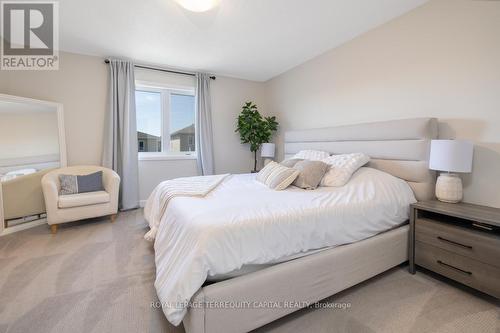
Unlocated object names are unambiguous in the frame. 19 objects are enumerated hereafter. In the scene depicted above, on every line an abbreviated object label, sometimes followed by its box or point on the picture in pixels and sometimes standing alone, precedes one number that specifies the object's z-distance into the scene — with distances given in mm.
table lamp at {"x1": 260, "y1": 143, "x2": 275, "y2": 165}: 4180
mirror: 2828
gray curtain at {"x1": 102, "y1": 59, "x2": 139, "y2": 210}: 3533
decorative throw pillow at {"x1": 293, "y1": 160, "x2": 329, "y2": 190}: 2172
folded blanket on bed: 1967
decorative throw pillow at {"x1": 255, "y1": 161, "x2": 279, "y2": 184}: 2443
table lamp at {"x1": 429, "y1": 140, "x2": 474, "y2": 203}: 1767
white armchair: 2707
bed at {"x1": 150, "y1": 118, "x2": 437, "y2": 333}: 1138
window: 4004
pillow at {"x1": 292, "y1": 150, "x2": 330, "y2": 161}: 2798
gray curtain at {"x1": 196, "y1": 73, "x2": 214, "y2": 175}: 4156
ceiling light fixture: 2114
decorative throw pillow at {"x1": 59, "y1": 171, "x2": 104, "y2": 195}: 2969
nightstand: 1466
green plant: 4285
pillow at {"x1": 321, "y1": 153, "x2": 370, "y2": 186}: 2207
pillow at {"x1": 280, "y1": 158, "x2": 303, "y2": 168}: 2595
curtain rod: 3732
